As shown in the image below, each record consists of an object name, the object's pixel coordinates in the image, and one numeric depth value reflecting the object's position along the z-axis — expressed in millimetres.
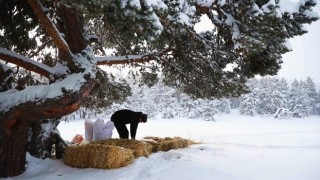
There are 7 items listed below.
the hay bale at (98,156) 6207
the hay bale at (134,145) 7118
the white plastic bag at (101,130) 9633
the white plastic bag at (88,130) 10172
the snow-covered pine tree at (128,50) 3893
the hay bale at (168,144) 8445
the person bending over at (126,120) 8711
